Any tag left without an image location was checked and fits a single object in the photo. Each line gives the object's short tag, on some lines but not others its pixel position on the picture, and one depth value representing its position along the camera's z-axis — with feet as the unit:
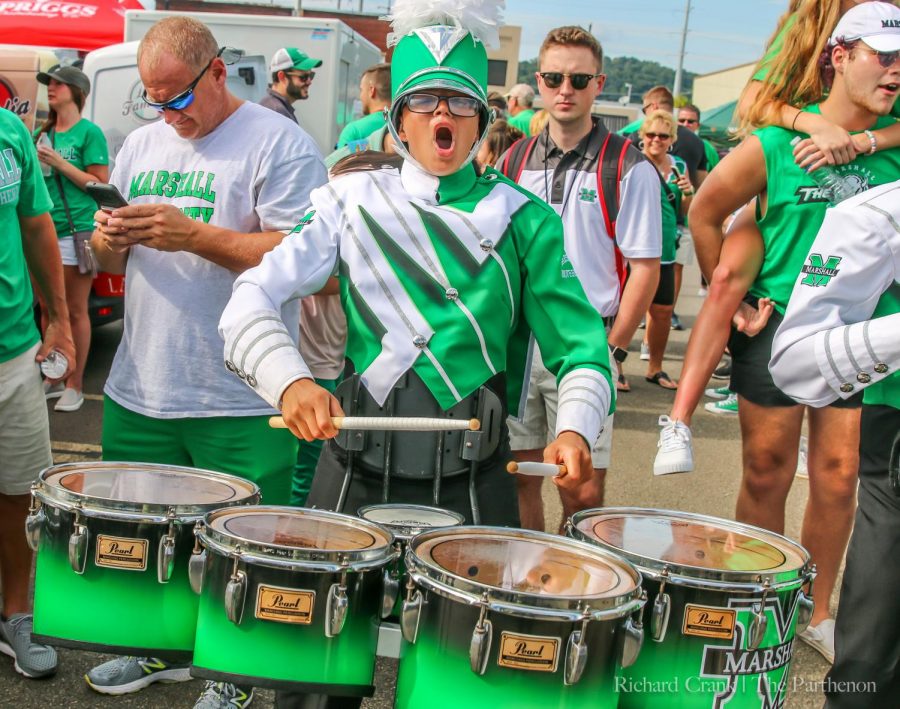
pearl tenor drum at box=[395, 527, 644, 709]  6.77
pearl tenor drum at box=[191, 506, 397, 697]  7.23
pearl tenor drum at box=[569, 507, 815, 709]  7.59
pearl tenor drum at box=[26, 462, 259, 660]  8.09
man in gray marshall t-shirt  12.25
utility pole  160.25
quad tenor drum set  6.85
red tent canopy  48.75
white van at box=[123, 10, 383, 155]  37.42
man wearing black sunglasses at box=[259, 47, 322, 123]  28.04
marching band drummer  9.06
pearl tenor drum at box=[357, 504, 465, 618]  7.54
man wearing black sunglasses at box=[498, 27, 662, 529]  15.56
